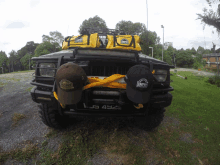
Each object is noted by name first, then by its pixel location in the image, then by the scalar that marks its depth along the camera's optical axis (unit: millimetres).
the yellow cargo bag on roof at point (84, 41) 2445
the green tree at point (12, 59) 54438
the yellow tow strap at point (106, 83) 1489
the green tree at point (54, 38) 33525
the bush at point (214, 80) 7817
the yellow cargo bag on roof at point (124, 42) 2422
